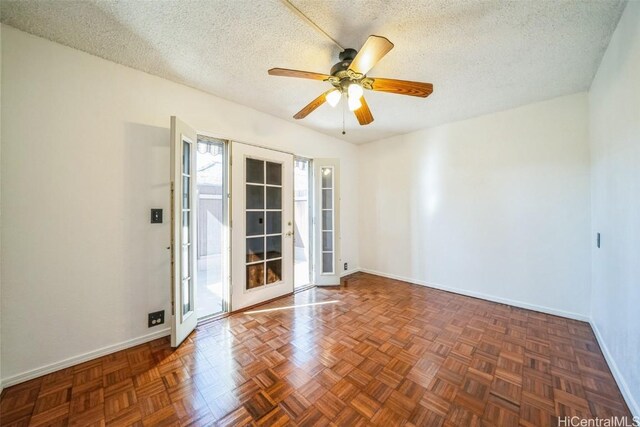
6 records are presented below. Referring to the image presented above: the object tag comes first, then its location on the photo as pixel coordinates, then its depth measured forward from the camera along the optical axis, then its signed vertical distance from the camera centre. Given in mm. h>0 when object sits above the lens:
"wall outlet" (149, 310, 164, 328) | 2197 -1011
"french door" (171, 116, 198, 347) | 2053 -162
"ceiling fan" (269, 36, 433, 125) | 1540 +990
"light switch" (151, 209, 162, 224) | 2196 -26
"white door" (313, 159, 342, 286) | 3760 -128
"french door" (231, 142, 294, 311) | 2832 -148
